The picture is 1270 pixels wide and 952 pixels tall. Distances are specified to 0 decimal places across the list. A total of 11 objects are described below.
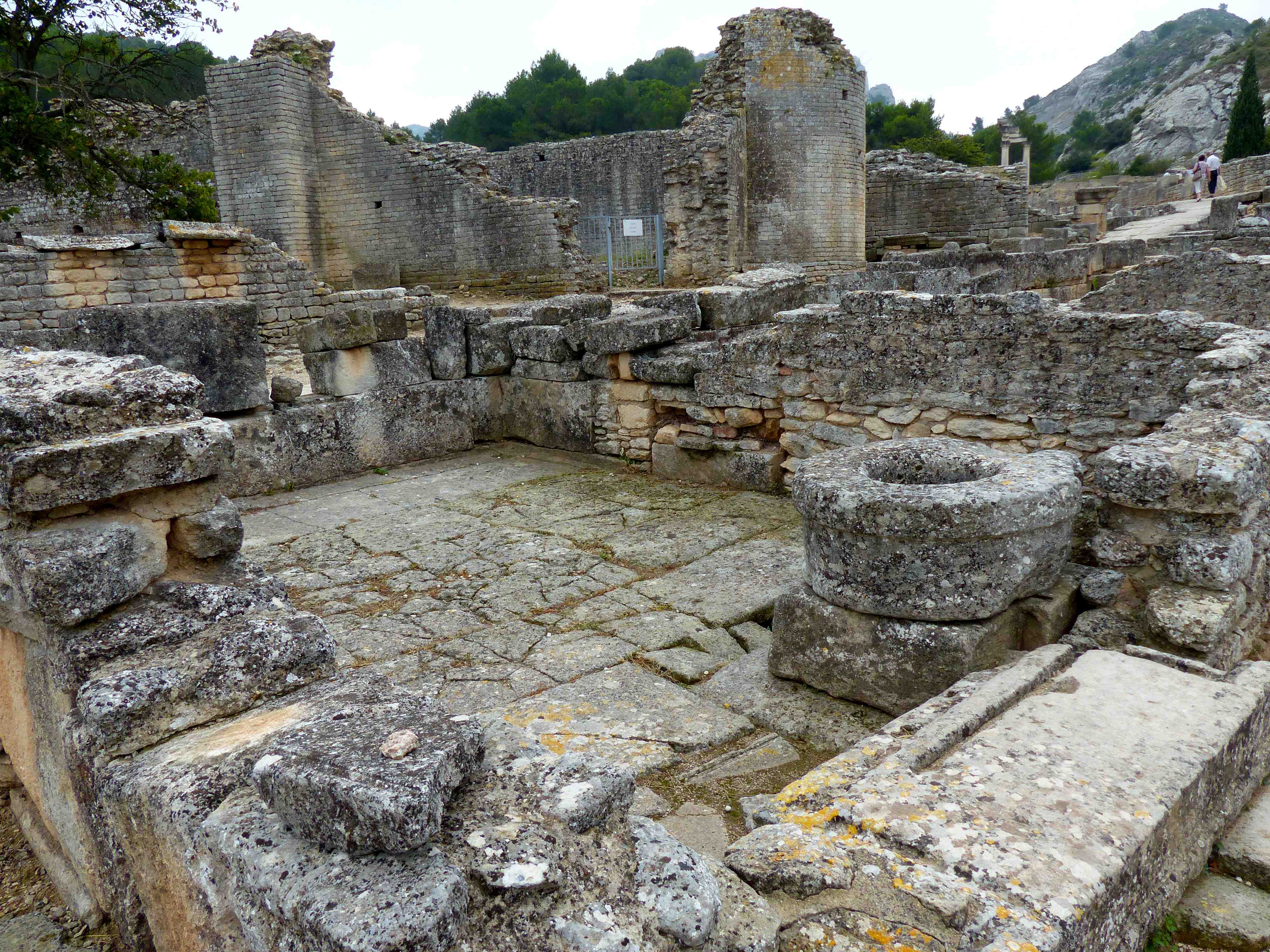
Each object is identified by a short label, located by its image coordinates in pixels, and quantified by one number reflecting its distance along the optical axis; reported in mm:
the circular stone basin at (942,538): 2795
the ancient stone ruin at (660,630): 1459
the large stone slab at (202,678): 1782
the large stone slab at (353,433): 6238
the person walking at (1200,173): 28641
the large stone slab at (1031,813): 1574
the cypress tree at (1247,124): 33156
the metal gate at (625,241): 20172
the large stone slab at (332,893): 1185
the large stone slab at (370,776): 1271
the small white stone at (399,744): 1415
